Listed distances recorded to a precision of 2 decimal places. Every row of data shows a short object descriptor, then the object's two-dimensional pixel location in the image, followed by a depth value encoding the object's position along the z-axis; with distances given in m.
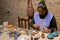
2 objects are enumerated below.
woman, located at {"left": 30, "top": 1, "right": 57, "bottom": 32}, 1.37
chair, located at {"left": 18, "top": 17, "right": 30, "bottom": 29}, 1.60
